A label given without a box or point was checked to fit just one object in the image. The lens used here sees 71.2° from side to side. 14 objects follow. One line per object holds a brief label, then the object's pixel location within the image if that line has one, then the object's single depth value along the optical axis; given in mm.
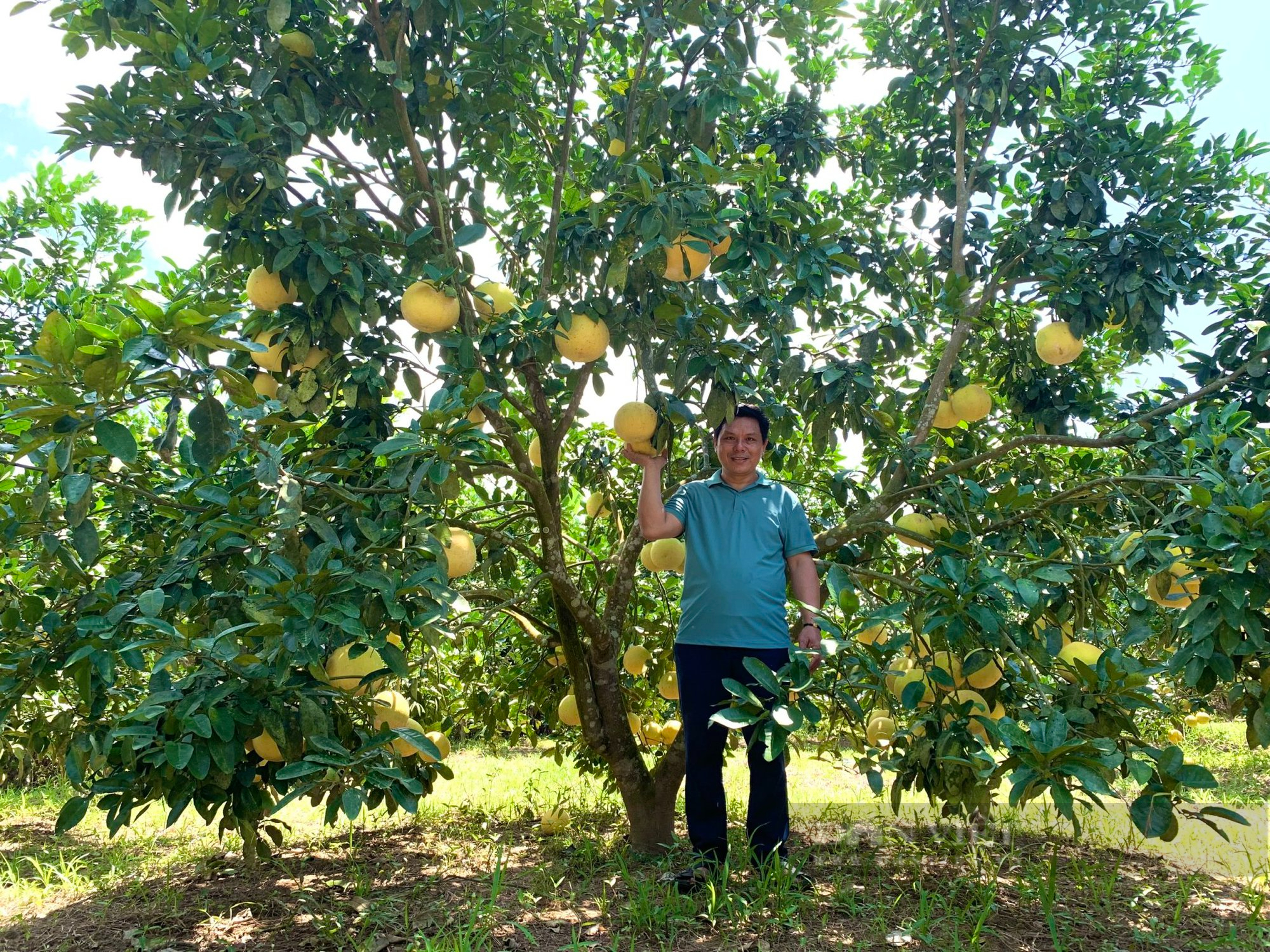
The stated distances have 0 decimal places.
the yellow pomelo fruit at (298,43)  2365
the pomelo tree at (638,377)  1708
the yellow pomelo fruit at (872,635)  2703
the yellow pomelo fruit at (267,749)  1984
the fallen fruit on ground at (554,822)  3580
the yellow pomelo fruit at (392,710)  2230
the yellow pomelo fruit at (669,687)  3465
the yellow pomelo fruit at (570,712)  3453
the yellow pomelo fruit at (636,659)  3424
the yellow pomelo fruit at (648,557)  3182
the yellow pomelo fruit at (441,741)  3031
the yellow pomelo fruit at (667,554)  3141
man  2518
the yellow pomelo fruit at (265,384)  2445
